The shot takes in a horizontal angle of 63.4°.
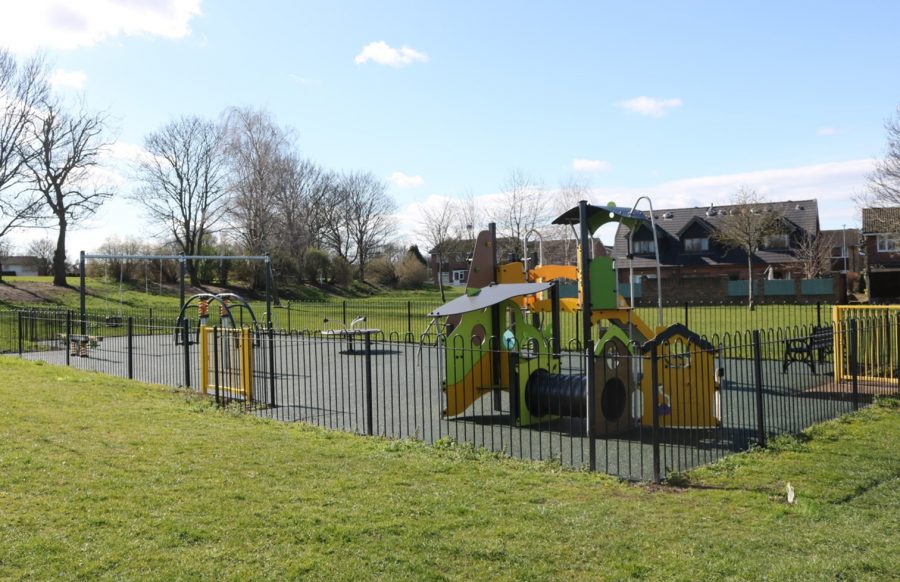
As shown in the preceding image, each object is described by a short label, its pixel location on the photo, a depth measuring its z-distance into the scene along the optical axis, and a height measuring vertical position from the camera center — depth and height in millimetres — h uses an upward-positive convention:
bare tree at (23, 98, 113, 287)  35656 +6276
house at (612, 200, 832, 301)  51406 +2625
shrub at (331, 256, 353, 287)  54625 +1489
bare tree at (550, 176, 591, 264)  54125 +3923
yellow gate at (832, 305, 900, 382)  11570 -1041
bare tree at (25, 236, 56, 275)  62006 +4534
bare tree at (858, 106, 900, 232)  35594 +4486
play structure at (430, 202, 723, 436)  8852 -1001
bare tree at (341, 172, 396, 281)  75094 +7071
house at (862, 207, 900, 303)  35969 +2035
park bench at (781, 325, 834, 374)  13562 -1291
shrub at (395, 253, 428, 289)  66625 +1554
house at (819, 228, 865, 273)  64000 +2941
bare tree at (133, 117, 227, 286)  46062 +6689
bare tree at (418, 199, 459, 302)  66500 +4914
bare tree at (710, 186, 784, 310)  43531 +3636
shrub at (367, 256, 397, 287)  66250 +1723
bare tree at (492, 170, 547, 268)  52831 +4623
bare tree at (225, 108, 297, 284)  45500 +7009
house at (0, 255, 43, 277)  75062 +3567
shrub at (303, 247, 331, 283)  51281 +2018
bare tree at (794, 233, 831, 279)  47216 +1813
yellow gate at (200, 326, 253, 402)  11117 -1068
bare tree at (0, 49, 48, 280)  33625 +6858
